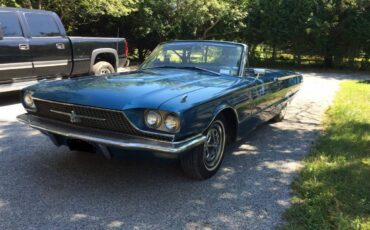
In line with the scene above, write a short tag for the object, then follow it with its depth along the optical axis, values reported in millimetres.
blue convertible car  3645
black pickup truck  7973
